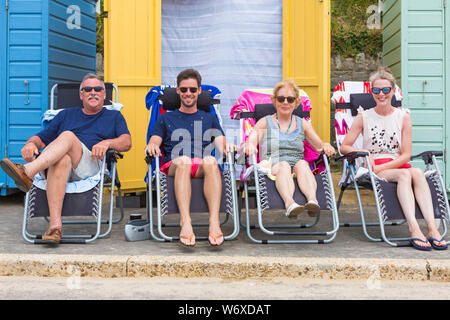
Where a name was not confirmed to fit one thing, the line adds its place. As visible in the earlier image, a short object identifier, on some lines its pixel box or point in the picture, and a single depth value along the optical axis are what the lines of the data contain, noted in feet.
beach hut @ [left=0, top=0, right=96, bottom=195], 17.80
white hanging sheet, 18.90
